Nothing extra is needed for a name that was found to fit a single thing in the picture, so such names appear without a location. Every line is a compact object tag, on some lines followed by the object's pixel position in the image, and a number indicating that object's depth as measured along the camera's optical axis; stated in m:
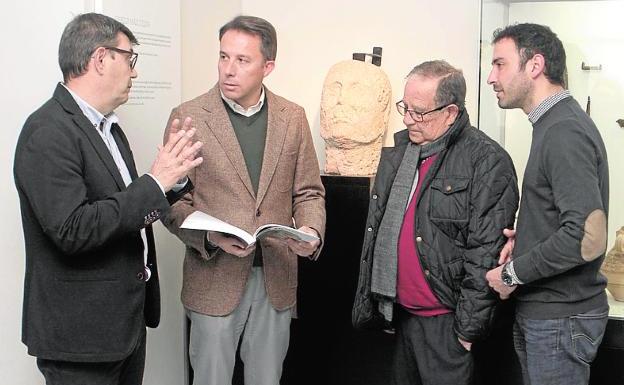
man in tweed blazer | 2.73
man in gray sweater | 2.25
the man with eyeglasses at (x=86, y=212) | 2.11
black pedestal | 3.50
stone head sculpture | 3.57
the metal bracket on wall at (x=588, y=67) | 3.34
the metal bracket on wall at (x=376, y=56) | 3.83
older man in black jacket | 2.48
